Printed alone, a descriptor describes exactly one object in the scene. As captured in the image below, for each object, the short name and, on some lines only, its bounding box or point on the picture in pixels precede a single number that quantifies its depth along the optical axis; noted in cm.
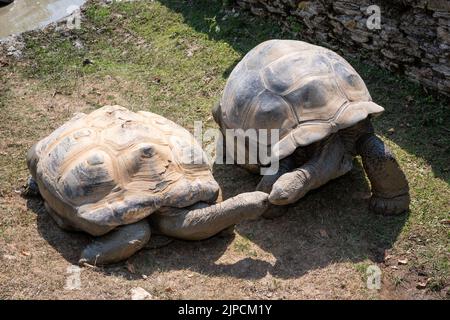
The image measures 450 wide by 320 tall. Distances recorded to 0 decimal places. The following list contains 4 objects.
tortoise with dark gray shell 514
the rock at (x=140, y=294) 450
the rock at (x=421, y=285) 478
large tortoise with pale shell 477
